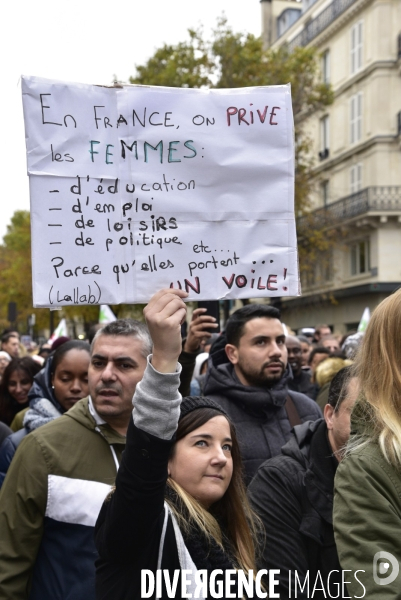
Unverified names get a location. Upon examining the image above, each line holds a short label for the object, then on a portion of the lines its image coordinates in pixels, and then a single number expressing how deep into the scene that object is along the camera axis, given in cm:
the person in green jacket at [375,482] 210
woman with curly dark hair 677
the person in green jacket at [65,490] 342
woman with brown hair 235
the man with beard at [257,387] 455
